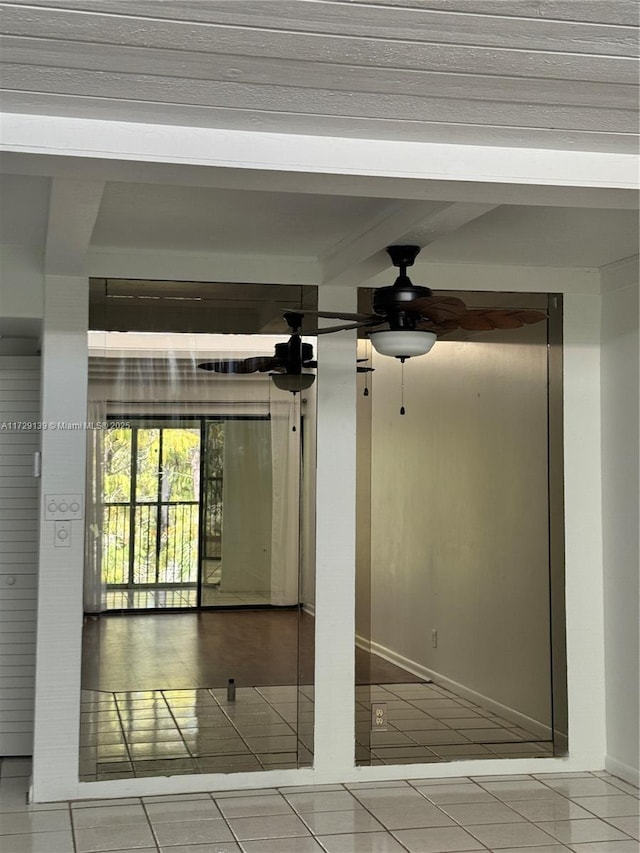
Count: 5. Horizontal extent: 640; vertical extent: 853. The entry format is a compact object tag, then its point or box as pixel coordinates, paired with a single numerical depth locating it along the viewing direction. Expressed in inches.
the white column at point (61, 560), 174.1
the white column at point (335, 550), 186.4
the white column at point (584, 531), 195.5
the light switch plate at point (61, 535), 177.9
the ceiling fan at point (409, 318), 148.9
